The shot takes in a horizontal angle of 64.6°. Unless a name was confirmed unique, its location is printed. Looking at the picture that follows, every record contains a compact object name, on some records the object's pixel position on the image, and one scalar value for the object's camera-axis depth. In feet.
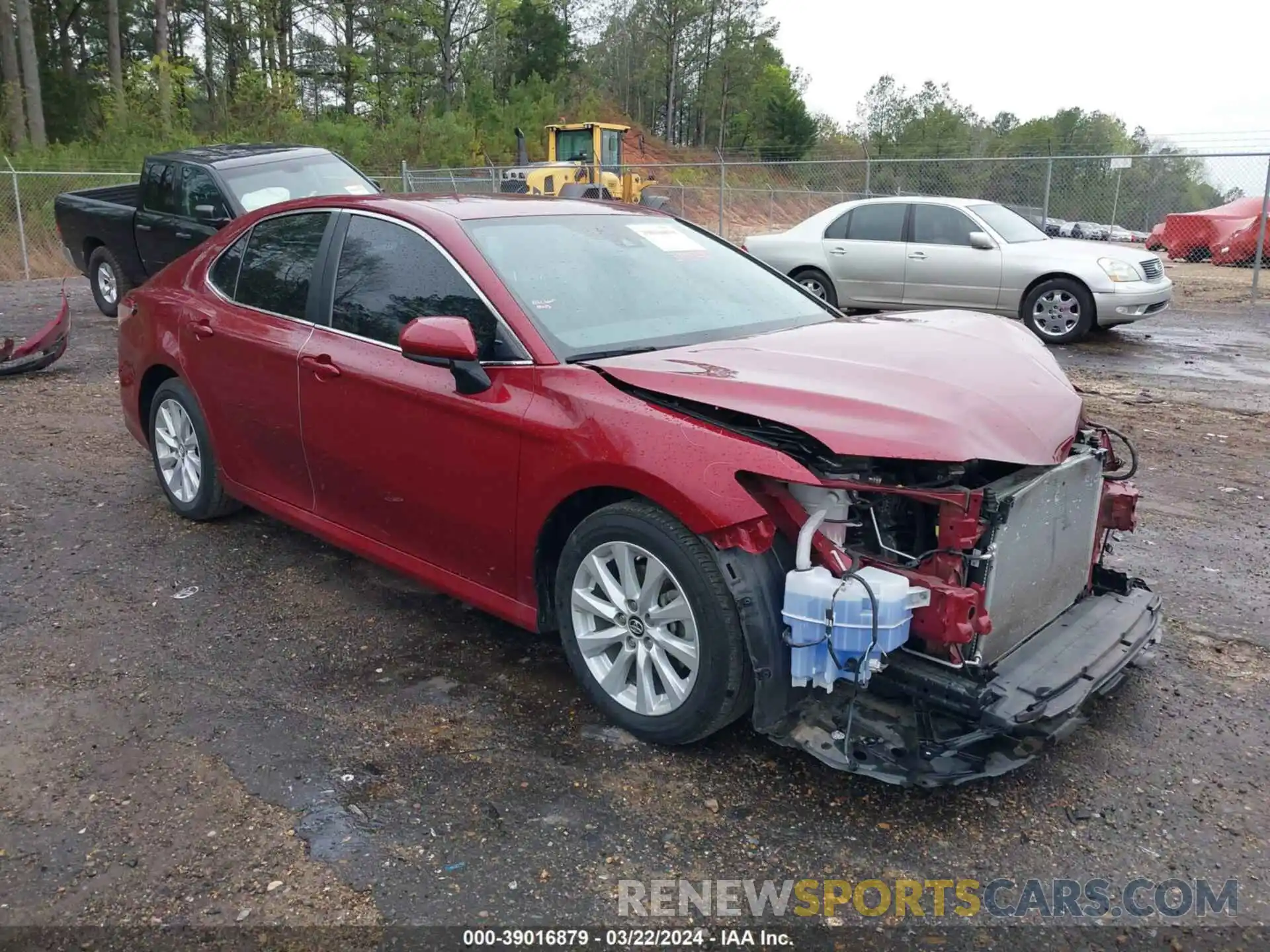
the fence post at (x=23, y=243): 59.77
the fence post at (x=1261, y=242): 46.70
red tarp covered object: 72.69
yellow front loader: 74.33
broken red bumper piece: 29.78
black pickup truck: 31.68
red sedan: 9.15
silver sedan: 35.65
